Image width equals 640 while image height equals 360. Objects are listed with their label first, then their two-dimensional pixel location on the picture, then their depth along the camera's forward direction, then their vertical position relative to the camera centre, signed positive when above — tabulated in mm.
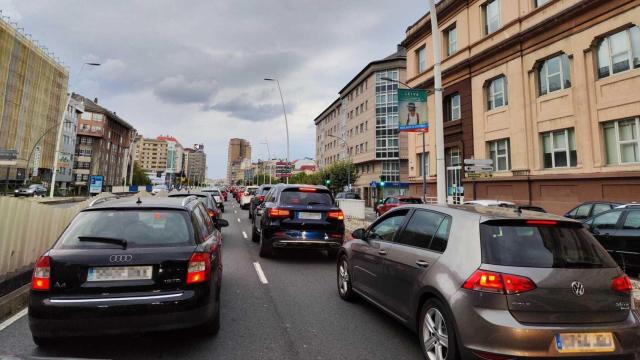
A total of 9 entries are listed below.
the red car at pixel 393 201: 21625 -33
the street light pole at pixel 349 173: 49281 +3556
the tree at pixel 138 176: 114938 +5937
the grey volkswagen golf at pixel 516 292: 2797 -713
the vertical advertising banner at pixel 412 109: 10904 +2709
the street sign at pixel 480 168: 15184 +1381
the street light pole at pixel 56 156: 28469 +3066
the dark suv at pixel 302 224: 8234 -580
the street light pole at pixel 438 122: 10180 +2189
